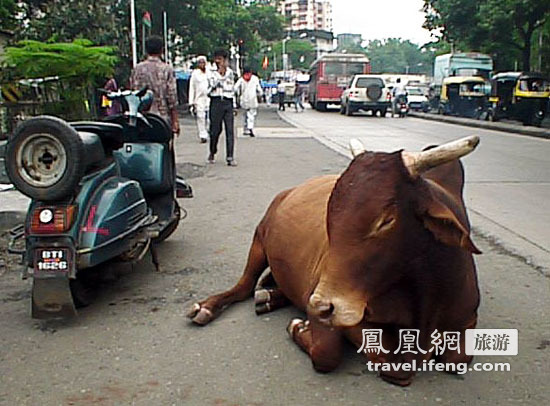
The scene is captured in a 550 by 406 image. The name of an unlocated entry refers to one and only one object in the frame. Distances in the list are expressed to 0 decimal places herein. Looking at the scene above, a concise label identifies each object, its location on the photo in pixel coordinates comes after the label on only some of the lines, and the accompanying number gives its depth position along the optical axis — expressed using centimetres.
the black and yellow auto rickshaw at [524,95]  2523
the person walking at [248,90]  1691
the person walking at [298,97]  3781
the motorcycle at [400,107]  3422
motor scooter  413
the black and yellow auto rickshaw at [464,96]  3247
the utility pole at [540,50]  3356
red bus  3625
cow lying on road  290
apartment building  14175
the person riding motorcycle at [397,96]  3394
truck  3659
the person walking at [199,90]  1420
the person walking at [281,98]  3959
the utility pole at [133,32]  1977
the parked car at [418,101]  3990
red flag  1877
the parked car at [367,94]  3120
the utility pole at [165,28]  3057
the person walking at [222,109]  1161
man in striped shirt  858
